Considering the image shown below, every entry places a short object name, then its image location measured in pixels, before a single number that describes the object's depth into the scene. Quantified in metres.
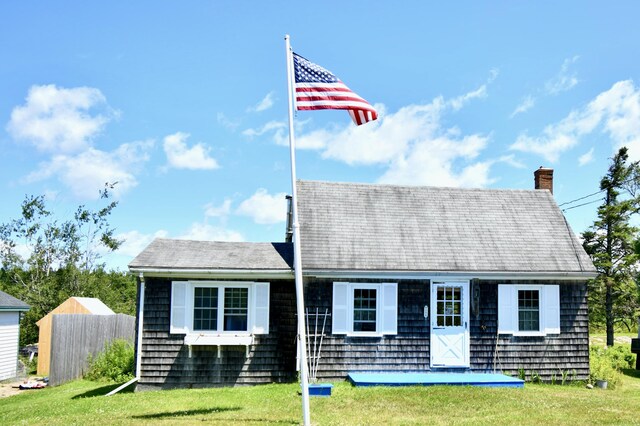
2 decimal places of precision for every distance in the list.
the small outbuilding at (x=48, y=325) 23.72
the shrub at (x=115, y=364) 17.91
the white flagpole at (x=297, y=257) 9.11
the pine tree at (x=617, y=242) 29.22
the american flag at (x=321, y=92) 9.61
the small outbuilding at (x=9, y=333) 21.70
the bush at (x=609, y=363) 15.09
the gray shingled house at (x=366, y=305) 14.29
